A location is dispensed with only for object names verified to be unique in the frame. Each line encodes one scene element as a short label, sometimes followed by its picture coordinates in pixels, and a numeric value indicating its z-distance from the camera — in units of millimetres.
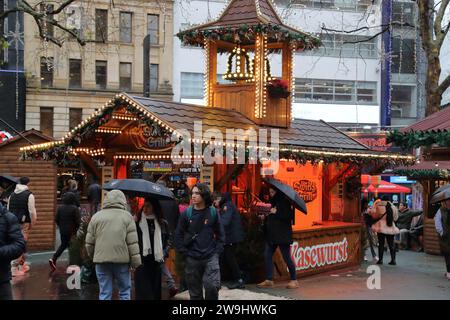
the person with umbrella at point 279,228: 10961
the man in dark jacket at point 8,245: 6293
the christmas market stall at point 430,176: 17547
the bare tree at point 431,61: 17828
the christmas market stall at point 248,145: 11461
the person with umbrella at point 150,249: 8281
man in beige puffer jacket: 7617
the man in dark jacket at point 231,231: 10742
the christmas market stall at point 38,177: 15828
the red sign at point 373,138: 26938
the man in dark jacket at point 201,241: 8234
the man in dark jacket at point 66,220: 12352
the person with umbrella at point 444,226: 12539
